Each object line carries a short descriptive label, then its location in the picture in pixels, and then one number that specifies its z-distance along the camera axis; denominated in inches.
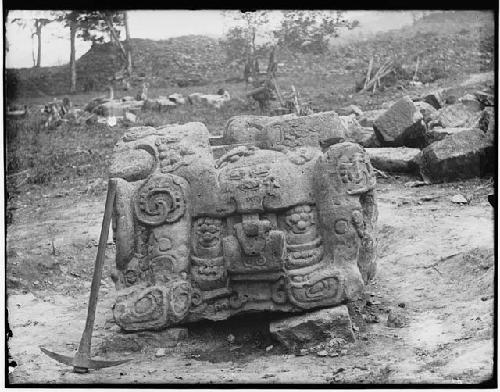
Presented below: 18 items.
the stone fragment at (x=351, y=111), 508.4
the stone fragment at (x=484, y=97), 451.6
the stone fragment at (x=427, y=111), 468.1
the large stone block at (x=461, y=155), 397.1
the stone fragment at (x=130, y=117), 497.7
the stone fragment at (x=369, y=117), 484.7
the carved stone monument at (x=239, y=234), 264.8
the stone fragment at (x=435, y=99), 501.0
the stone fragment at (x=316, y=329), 263.4
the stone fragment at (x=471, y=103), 477.7
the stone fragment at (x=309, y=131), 283.0
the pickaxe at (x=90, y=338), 245.9
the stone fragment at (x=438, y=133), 439.8
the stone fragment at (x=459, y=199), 379.6
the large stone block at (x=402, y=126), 436.5
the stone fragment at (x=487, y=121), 402.2
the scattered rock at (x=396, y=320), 280.4
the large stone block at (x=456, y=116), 467.2
